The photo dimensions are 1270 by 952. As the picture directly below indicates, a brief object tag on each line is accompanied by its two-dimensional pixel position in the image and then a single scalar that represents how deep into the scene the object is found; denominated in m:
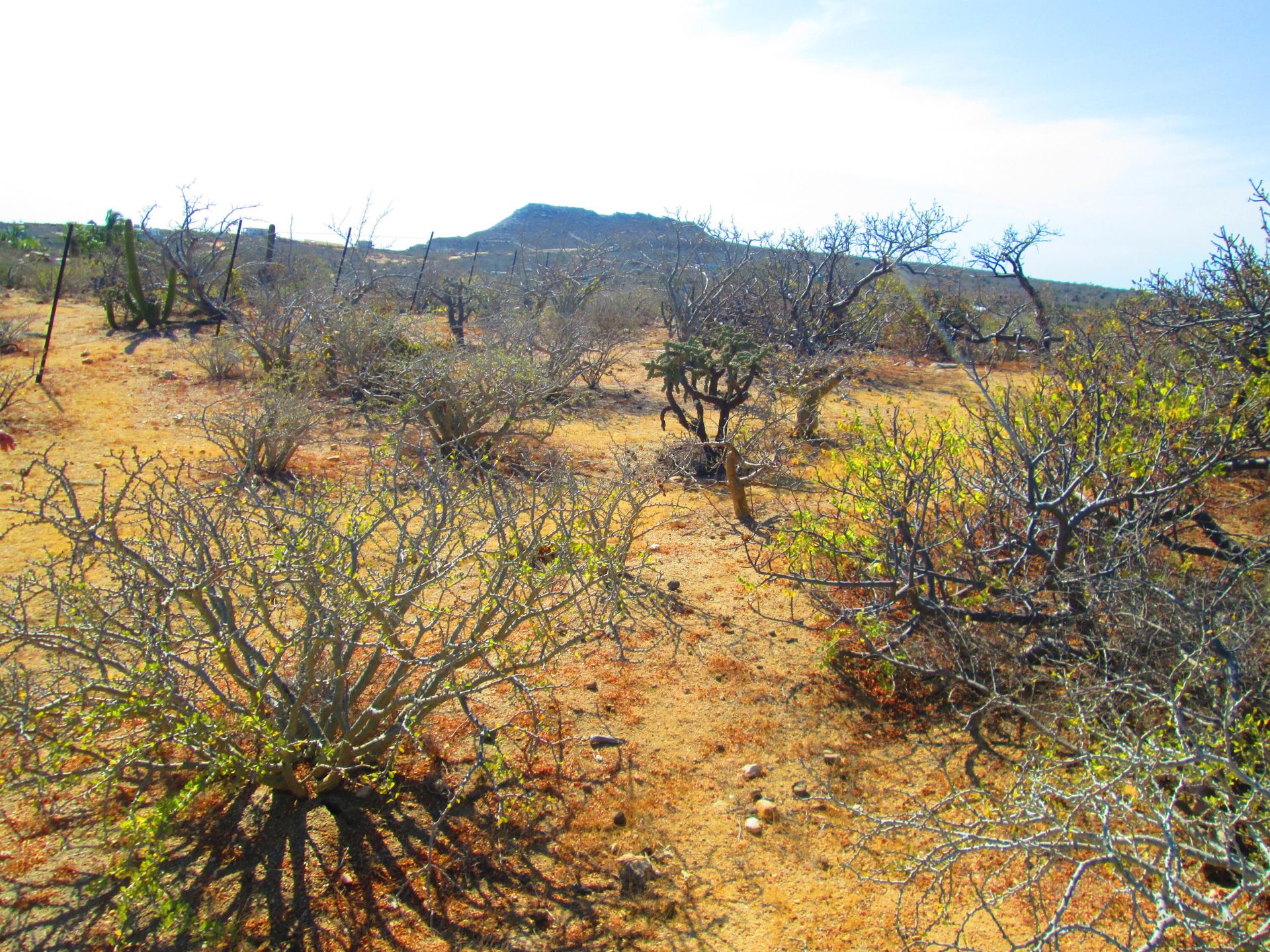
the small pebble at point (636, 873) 2.84
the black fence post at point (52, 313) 9.19
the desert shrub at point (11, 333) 10.89
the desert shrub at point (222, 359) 10.52
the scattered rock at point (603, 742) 3.65
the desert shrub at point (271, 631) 2.56
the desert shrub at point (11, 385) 7.83
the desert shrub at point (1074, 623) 2.10
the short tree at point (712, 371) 7.94
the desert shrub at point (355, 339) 9.72
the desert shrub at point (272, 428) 6.69
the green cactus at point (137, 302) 13.61
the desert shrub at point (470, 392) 7.80
